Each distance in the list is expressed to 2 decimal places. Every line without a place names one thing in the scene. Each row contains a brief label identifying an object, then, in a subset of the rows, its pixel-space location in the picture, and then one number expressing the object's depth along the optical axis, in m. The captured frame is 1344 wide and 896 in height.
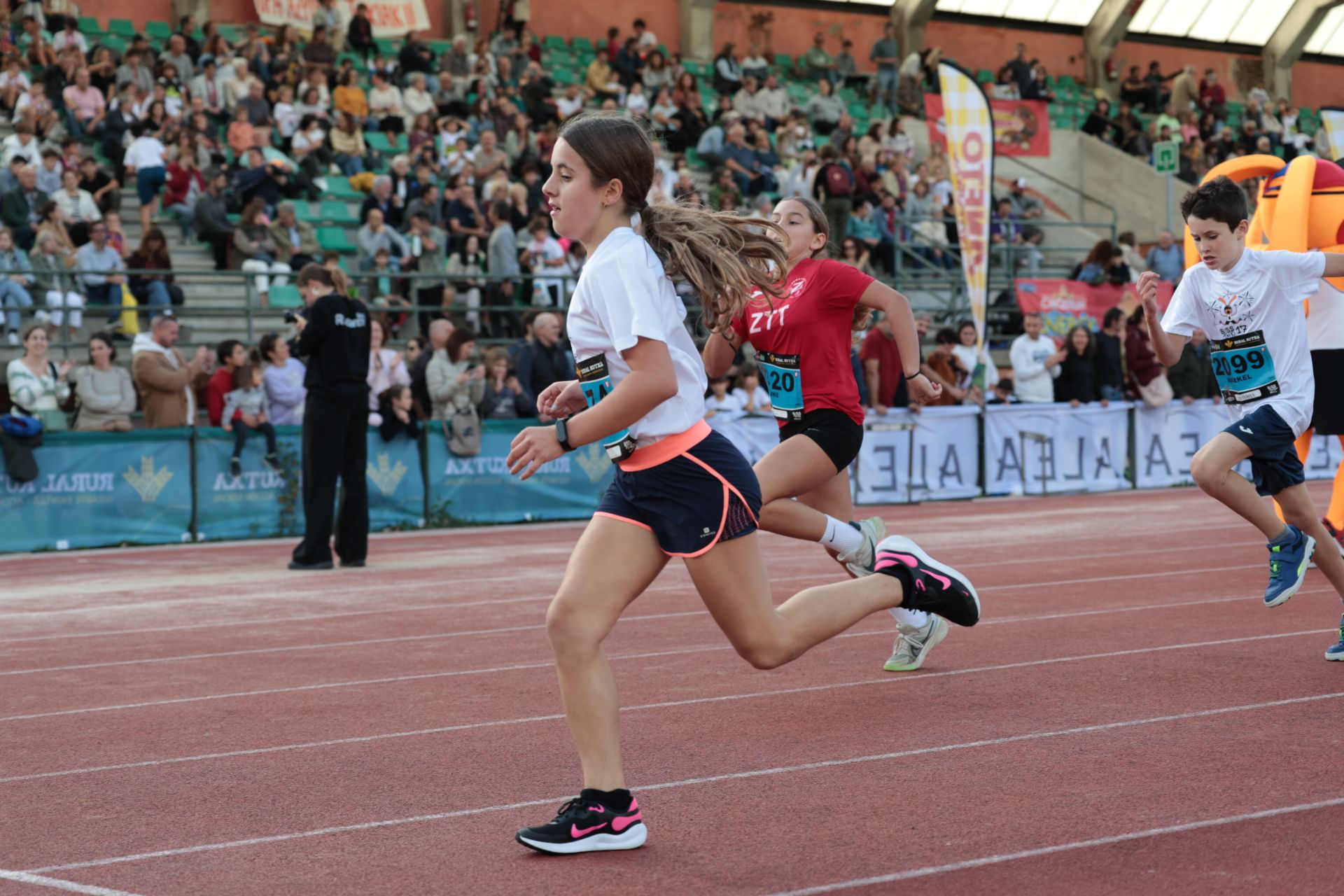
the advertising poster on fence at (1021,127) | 29.69
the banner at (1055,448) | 19.33
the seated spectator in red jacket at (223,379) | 15.40
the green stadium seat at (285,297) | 18.45
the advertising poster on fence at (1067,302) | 21.97
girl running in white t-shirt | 4.25
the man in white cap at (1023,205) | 28.22
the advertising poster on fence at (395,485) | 15.84
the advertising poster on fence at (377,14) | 25.62
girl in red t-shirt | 7.26
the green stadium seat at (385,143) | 21.91
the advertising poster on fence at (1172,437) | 20.23
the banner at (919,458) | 18.36
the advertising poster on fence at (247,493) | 15.15
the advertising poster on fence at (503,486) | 16.28
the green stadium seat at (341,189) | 20.77
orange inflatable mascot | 10.03
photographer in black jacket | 12.20
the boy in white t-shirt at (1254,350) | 7.32
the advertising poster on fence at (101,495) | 14.24
